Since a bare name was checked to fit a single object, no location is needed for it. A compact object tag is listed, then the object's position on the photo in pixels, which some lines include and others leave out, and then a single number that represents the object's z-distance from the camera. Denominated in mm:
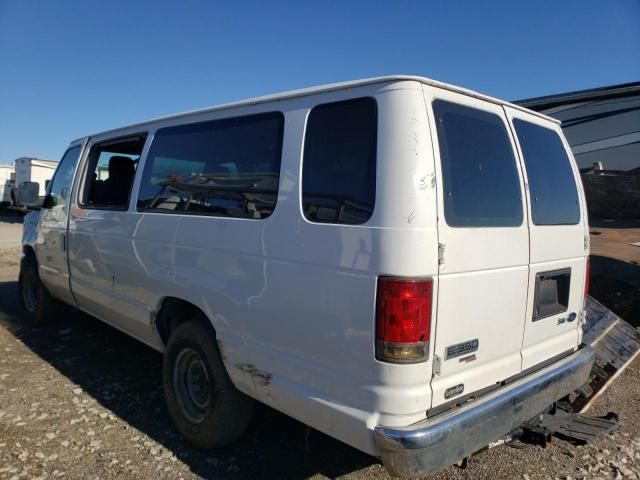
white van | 2217
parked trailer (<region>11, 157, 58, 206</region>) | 25516
